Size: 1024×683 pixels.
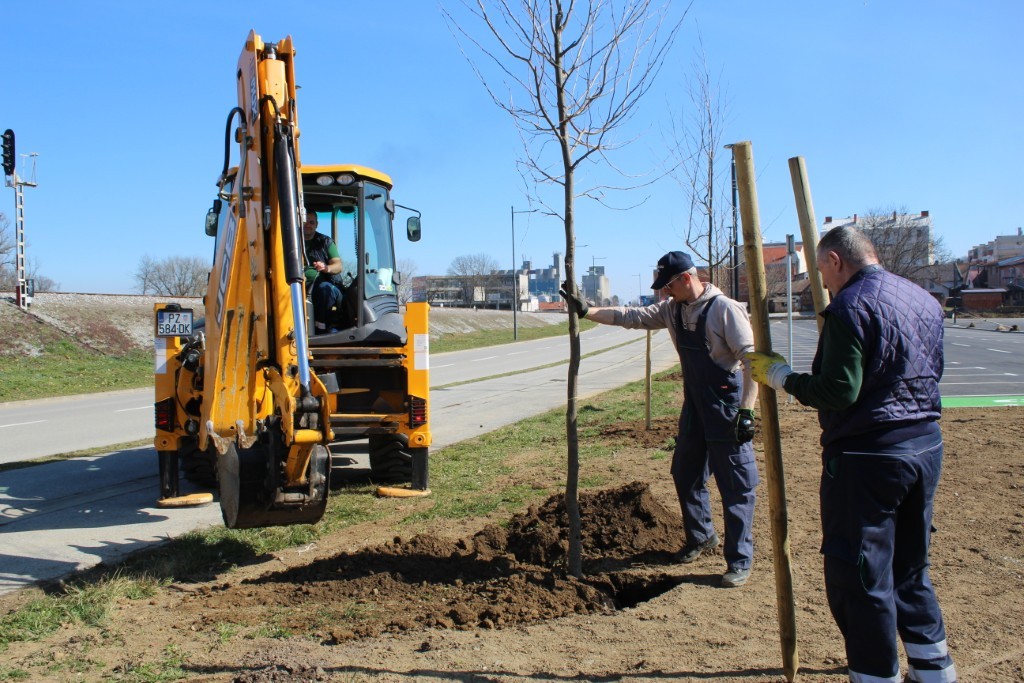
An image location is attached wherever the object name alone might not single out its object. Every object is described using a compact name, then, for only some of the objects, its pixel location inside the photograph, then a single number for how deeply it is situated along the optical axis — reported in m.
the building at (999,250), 116.12
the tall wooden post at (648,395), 10.54
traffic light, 21.34
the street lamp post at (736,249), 13.86
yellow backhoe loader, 4.57
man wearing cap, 4.83
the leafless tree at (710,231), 13.23
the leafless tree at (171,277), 73.77
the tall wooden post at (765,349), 3.62
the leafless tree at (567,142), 4.65
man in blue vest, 3.11
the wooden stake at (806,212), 3.72
